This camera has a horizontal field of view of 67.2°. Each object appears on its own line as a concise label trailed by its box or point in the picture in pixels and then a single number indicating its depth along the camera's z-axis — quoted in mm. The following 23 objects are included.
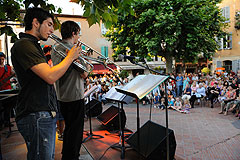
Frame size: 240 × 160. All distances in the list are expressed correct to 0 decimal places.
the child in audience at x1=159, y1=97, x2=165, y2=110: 9417
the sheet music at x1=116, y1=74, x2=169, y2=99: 2316
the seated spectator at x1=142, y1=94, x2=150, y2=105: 11042
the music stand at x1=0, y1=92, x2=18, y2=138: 3001
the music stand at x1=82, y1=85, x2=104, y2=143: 4070
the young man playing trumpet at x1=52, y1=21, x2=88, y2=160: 2465
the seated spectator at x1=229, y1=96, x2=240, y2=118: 7273
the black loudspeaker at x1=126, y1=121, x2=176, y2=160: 2930
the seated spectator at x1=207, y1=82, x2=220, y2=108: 9398
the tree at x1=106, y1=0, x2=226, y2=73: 12484
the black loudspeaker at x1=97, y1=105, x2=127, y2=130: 5008
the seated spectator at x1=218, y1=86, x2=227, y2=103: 8762
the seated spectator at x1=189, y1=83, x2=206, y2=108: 9619
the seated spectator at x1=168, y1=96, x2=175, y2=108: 9180
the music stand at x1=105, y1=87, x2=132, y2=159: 3405
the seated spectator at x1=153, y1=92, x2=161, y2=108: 10470
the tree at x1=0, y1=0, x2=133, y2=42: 2160
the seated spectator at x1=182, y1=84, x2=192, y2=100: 9464
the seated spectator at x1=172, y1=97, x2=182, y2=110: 8903
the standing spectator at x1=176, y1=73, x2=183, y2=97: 12858
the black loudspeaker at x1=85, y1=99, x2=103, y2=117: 6799
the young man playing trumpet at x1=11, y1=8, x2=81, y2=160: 1395
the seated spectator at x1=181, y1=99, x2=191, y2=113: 9052
